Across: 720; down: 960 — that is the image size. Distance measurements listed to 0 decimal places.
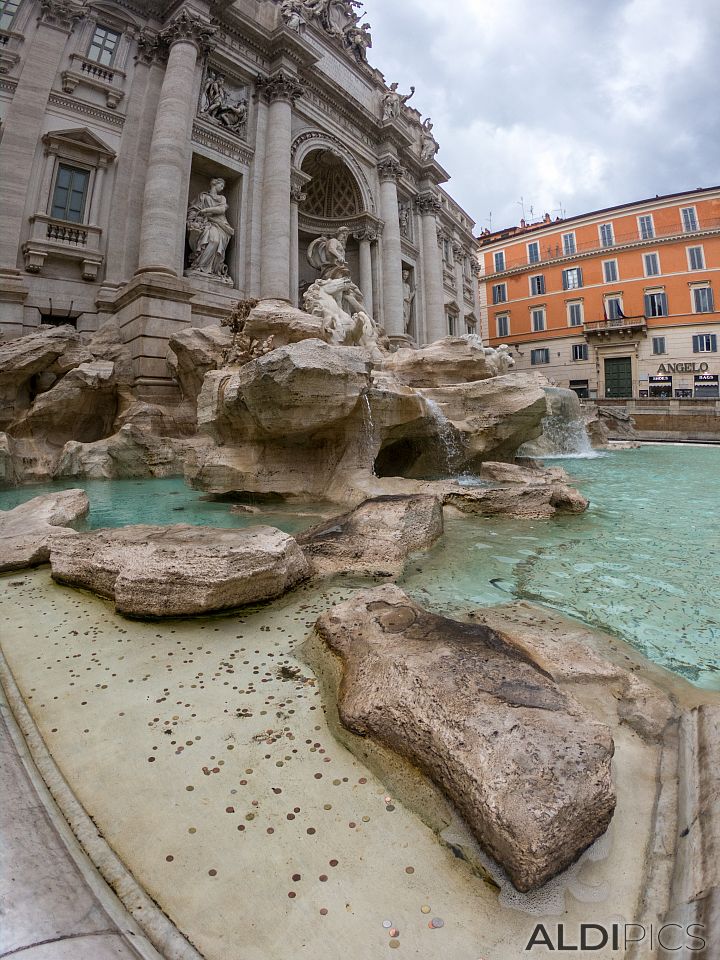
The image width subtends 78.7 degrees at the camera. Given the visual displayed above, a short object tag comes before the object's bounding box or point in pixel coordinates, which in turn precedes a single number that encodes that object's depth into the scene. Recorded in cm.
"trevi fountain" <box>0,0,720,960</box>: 80
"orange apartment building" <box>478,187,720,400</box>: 2348
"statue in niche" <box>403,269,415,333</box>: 1948
